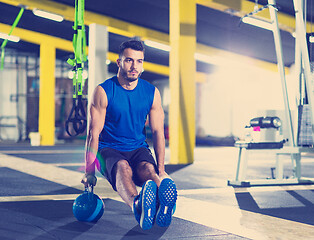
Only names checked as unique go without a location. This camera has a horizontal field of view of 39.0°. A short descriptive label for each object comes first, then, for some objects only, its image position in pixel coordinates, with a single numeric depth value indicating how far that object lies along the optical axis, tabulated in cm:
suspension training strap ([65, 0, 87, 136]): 386
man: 307
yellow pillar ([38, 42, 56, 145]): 1648
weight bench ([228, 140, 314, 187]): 564
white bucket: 1673
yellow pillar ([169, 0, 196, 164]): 908
